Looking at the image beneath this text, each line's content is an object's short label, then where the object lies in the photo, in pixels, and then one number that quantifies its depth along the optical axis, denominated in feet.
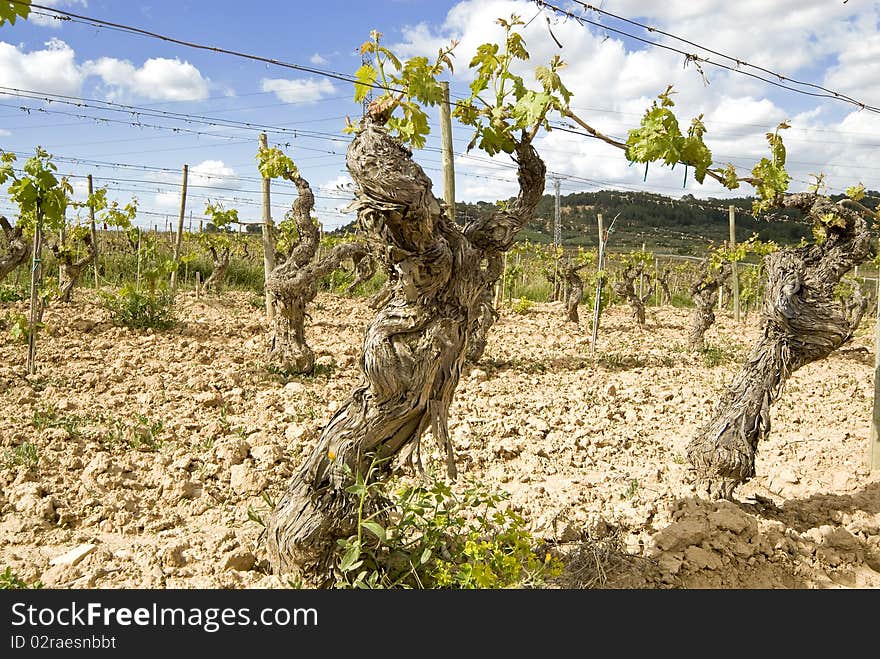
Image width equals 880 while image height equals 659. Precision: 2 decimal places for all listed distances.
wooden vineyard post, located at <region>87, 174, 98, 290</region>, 31.68
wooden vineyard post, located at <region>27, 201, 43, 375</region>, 18.63
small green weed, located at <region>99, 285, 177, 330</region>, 25.27
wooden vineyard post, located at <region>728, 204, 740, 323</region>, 40.88
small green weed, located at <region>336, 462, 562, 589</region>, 7.33
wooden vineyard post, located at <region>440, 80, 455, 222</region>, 21.95
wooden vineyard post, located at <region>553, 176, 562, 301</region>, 46.49
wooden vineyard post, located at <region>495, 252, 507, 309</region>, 39.91
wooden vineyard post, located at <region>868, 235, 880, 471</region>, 13.69
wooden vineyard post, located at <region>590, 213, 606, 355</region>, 26.94
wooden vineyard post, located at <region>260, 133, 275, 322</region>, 27.35
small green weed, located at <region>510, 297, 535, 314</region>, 31.86
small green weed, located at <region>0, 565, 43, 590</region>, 8.18
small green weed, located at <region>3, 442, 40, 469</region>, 12.68
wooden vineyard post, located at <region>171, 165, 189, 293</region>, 33.19
